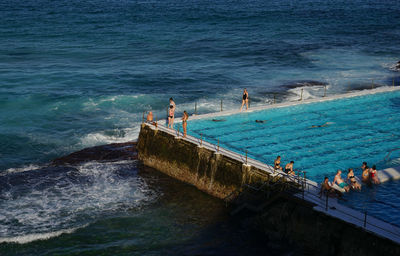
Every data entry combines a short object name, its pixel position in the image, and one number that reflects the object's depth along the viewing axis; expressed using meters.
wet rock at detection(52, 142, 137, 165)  28.61
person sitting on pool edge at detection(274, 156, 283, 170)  21.20
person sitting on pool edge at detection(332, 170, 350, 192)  20.42
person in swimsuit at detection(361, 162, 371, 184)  21.27
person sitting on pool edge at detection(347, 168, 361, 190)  20.70
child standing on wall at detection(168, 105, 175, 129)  26.89
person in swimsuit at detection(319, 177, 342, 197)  19.25
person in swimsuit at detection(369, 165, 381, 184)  21.16
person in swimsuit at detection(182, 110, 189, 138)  25.69
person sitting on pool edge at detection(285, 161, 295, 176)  21.02
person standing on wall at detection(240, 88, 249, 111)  31.28
